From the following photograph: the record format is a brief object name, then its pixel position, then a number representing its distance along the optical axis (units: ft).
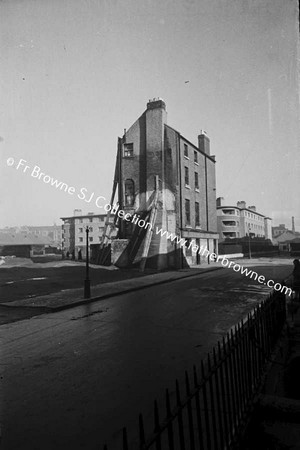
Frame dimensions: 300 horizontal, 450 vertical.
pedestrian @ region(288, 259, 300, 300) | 38.01
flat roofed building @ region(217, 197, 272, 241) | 229.45
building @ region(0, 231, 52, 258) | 191.83
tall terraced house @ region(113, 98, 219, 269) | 98.53
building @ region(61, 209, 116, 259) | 239.30
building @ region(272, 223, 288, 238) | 420.77
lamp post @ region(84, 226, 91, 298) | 47.21
